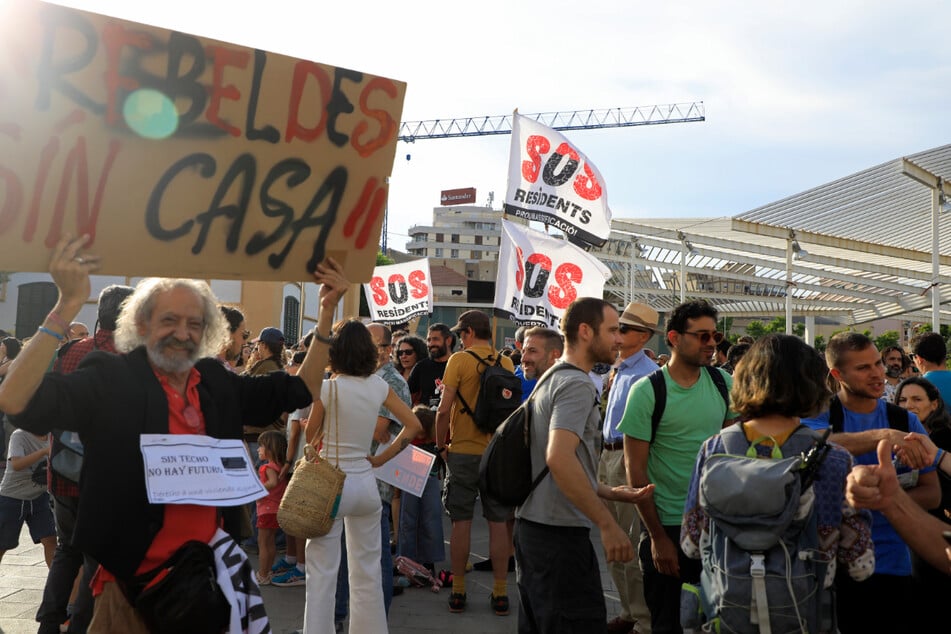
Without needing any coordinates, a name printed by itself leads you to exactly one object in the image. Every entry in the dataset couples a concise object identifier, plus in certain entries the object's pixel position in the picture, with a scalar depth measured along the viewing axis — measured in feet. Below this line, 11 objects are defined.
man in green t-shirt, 13.14
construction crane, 375.66
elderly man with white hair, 8.54
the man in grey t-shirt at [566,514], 11.28
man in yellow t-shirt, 20.42
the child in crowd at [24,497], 18.39
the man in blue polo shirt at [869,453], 11.28
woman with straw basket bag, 15.25
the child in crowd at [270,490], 22.11
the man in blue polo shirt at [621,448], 17.54
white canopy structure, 62.08
